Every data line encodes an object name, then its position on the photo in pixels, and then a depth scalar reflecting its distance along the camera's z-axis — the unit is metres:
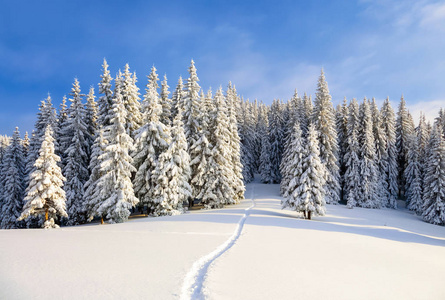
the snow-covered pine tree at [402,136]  54.66
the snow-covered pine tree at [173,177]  27.89
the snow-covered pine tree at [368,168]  42.84
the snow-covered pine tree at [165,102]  38.84
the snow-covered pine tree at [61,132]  35.00
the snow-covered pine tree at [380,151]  47.45
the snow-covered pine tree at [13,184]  35.41
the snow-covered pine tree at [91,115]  37.59
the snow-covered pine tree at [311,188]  26.63
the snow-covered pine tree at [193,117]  35.53
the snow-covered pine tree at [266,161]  60.84
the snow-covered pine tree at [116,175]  25.56
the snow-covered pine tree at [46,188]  25.43
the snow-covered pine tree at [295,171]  27.19
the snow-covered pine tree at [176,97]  41.50
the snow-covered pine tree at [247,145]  59.51
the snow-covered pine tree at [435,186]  36.16
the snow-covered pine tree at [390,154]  48.94
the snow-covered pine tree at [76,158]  32.22
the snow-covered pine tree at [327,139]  41.66
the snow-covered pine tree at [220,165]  33.50
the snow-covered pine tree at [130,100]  33.66
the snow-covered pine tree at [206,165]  33.44
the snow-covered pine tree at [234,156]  37.47
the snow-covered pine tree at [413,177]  44.62
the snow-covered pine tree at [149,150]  28.84
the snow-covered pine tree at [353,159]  43.53
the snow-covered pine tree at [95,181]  26.89
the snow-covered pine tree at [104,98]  34.28
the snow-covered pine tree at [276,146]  60.66
